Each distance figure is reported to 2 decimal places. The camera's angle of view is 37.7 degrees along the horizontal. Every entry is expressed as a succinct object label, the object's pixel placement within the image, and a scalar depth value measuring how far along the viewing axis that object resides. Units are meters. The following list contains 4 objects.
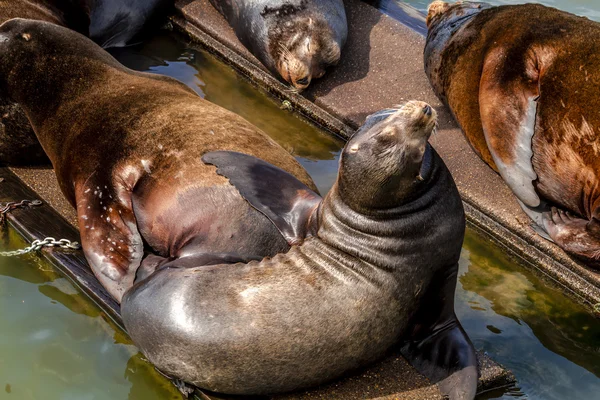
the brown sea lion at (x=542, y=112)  5.35
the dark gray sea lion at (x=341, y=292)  4.00
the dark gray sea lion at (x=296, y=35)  7.03
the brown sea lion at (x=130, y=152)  4.67
